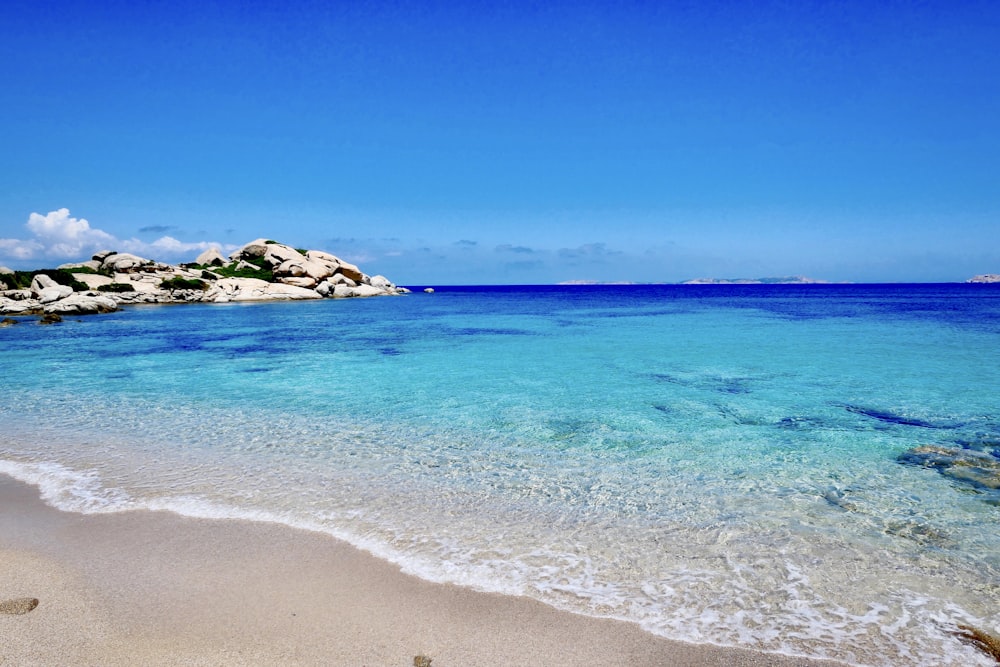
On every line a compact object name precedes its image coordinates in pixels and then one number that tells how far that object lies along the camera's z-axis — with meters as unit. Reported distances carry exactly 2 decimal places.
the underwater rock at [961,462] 7.40
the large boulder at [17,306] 41.16
